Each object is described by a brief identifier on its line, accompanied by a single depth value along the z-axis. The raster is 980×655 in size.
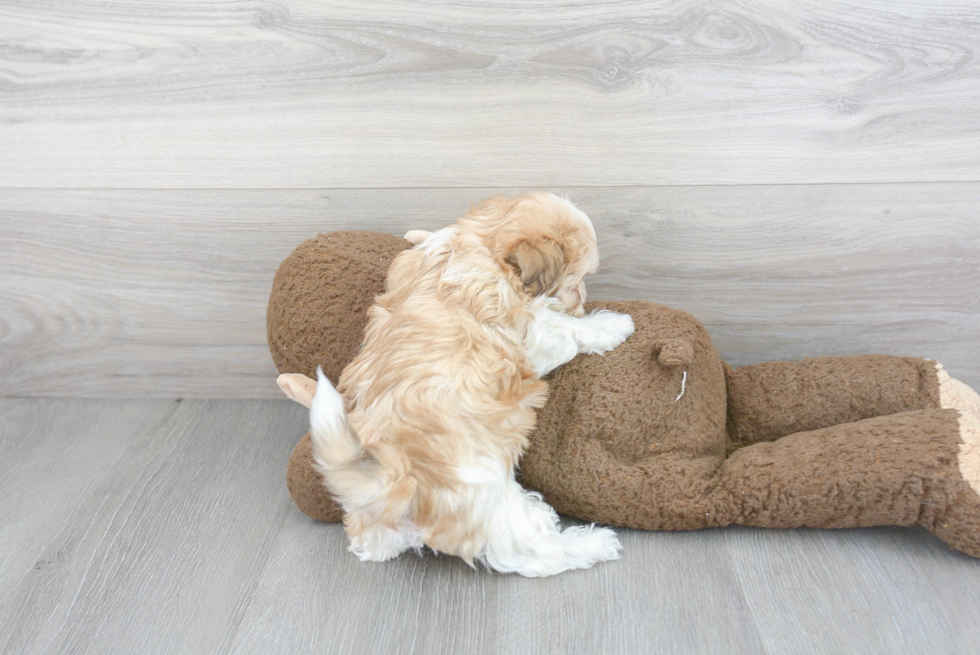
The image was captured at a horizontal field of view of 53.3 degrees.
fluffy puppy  0.57
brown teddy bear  0.60
